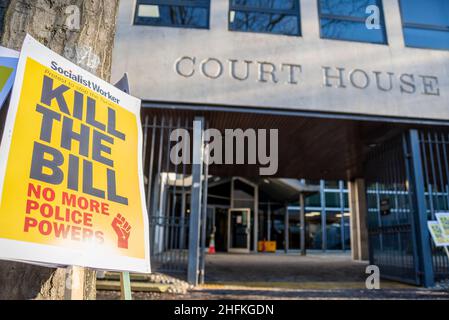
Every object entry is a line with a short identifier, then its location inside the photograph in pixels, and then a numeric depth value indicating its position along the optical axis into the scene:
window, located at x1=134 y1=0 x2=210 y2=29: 6.88
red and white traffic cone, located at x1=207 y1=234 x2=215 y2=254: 17.63
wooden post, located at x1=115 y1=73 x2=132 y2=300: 1.93
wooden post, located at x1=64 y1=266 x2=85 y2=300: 1.71
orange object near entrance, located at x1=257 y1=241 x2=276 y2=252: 19.42
